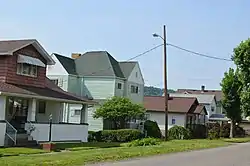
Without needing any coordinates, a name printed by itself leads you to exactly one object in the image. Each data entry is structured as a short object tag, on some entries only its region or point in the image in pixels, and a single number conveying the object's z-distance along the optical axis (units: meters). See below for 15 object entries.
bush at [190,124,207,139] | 58.35
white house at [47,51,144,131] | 51.03
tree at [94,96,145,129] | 44.75
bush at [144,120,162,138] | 47.62
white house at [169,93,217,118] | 86.12
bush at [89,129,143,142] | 40.53
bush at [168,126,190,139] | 50.84
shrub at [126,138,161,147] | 32.00
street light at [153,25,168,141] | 40.19
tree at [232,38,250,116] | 38.16
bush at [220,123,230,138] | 59.16
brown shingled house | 29.59
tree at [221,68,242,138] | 56.56
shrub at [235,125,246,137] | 62.41
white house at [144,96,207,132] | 61.03
